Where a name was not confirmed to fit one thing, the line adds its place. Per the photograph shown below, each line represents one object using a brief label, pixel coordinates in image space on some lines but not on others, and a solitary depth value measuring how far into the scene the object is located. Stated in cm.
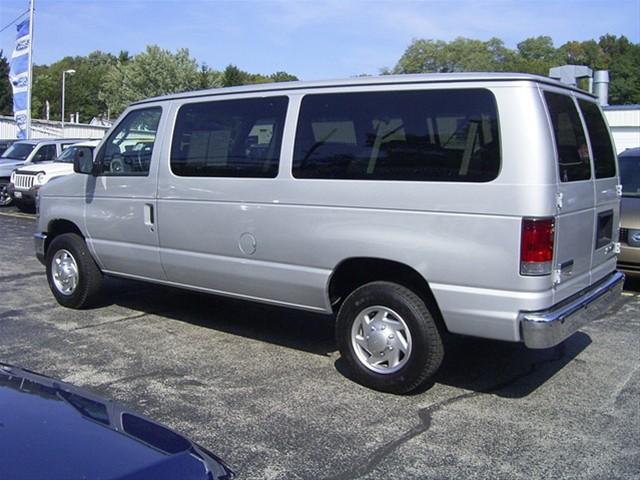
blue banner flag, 2414
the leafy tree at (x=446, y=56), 8512
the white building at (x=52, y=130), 3994
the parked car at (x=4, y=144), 2266
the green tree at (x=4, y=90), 8150
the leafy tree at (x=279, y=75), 8788
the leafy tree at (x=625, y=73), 8419
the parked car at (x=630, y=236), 802
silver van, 415
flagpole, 2413
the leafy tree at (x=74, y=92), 8788
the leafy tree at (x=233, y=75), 7842
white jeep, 1565
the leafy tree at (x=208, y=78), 6232
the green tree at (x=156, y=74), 6009
